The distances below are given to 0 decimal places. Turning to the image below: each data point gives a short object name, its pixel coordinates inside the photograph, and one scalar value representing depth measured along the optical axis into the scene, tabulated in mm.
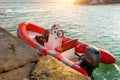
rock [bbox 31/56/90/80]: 1367
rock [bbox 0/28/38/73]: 1624
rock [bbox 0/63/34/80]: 1435
